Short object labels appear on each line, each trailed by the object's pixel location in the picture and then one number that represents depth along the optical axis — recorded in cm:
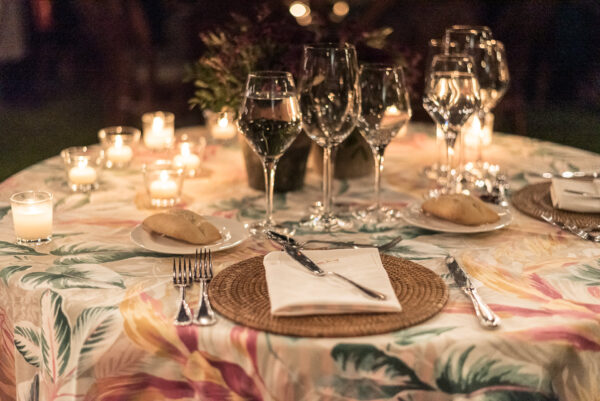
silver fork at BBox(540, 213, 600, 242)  148
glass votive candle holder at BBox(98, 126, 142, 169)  207
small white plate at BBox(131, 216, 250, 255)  136
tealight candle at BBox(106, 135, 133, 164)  207
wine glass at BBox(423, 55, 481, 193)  169
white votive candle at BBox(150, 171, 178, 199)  174
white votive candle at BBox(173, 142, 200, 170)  201
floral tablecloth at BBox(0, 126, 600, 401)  103
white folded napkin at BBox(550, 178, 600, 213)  163
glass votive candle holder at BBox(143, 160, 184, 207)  173
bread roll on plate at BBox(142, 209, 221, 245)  140
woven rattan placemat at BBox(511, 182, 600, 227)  159
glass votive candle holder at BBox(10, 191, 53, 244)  141
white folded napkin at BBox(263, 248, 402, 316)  108
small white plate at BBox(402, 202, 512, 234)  150
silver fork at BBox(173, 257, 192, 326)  108
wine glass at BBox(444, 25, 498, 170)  202
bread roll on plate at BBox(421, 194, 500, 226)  152
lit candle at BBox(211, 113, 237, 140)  245
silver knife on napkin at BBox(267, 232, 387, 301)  112
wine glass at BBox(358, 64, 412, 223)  155
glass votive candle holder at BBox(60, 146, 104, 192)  184
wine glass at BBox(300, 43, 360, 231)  151
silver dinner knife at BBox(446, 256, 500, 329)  107
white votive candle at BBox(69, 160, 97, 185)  184
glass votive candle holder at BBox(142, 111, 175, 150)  232
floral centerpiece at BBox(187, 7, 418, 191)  178
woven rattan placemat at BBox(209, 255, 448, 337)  105
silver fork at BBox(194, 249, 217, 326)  108
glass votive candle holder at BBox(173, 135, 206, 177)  202
